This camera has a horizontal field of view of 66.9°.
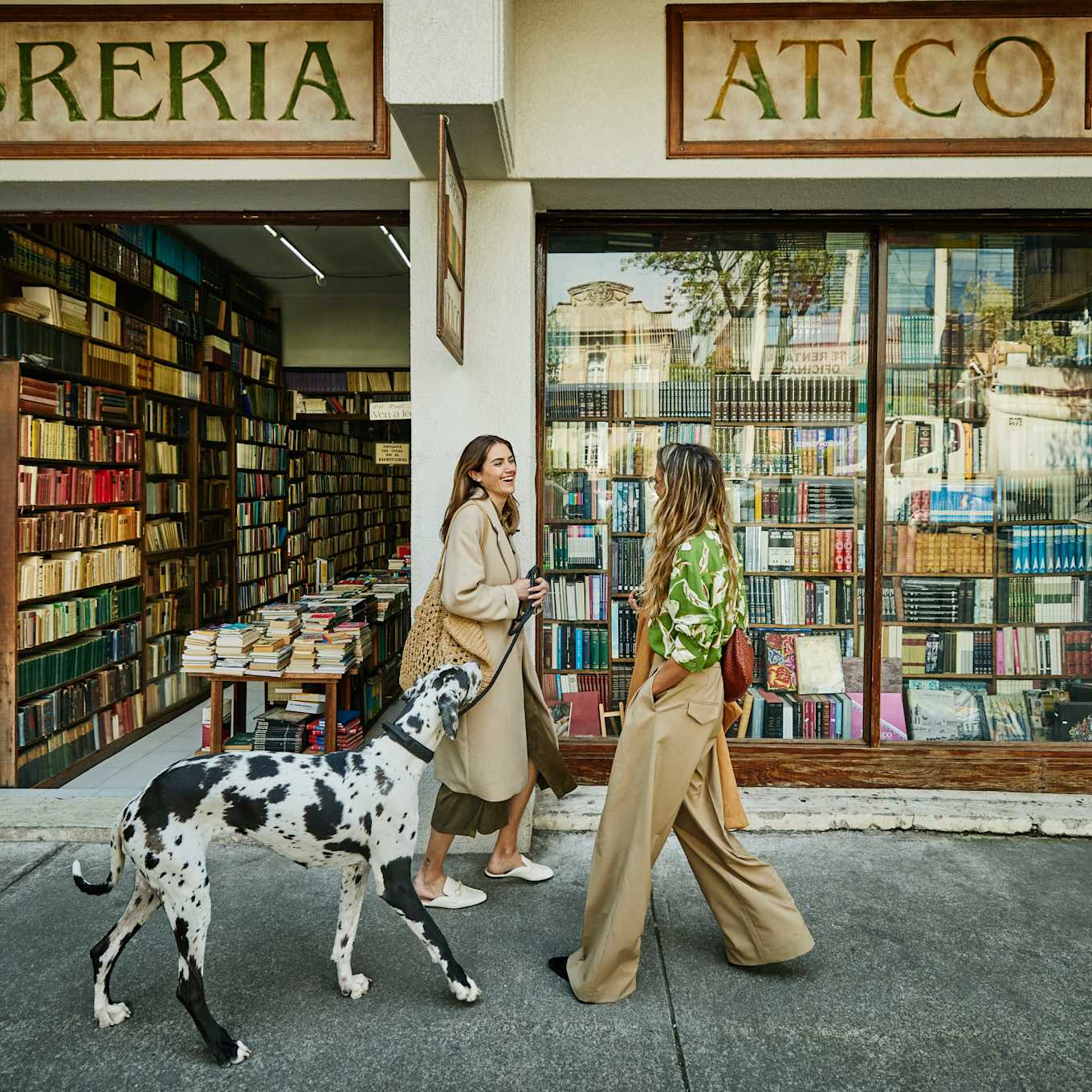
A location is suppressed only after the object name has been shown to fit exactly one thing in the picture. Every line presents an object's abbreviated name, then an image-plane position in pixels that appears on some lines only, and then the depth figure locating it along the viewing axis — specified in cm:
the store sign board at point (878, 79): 374
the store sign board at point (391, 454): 770
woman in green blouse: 255
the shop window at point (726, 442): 447
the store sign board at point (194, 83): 373
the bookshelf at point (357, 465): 900
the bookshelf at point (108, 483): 484
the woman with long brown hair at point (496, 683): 305
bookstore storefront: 430
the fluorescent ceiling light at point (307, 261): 706
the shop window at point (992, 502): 444
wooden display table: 458
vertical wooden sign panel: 296
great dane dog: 231
